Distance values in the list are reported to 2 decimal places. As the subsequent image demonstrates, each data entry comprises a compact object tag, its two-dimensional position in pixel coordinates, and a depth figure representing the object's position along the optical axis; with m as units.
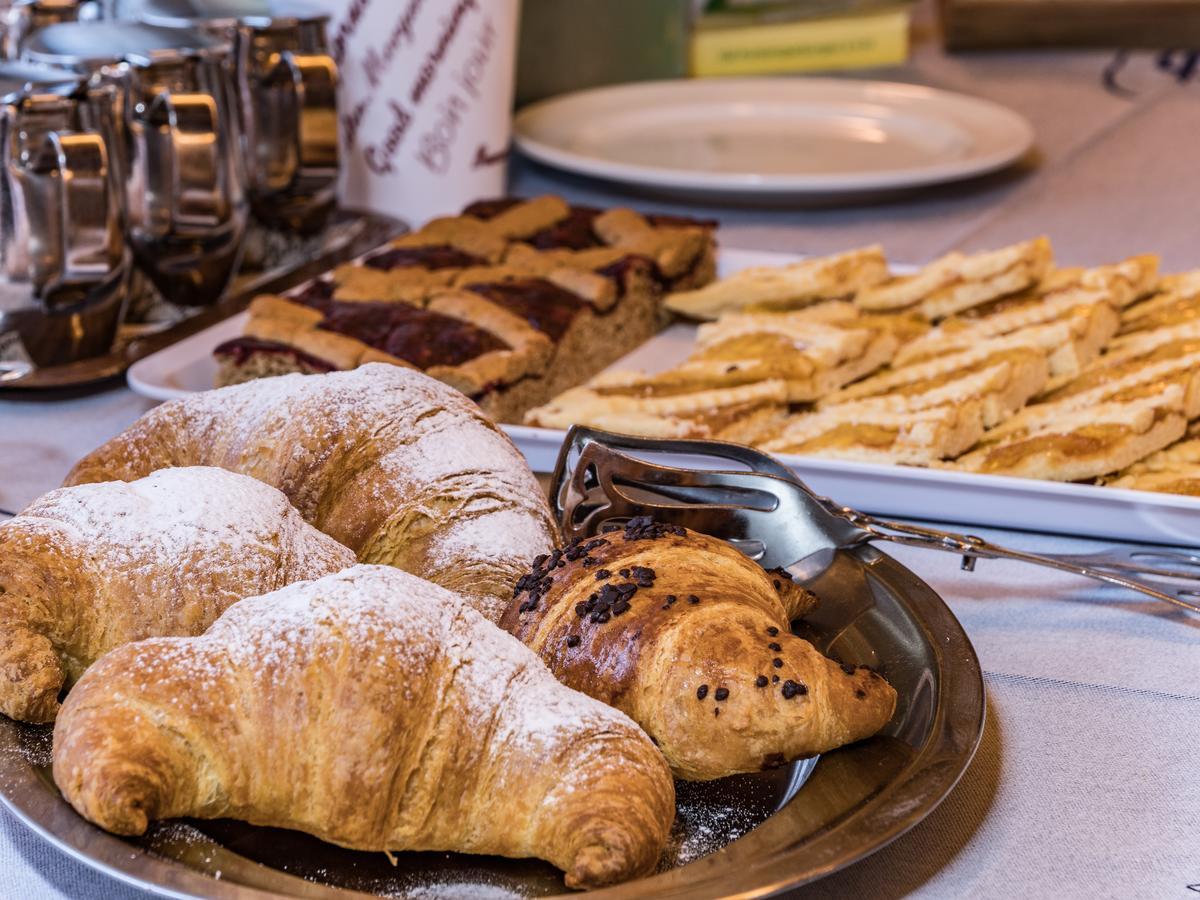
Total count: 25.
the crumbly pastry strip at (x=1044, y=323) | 1.65
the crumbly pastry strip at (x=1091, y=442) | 1.34
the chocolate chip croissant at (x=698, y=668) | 0.82
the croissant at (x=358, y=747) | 0.73
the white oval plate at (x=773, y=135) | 2.44
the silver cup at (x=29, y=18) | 2.05
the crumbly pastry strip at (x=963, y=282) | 1.81
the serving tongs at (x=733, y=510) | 1.10
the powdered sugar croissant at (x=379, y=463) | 1.00
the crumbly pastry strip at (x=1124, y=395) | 1.45
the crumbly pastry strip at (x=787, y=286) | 1.87
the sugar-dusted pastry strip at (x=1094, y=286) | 1.75
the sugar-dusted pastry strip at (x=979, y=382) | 1.49
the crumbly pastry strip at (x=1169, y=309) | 1.72
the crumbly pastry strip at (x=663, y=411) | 1.50
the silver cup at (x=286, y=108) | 2.02
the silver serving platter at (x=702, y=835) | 0.71
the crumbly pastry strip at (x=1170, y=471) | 1.33
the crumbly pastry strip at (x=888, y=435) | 1.39
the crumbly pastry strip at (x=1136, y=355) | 1.56
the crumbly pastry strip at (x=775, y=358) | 1.59
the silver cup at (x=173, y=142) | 1.73
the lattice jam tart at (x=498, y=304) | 1.60
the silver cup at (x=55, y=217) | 1.52
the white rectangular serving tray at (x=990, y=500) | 1.28
